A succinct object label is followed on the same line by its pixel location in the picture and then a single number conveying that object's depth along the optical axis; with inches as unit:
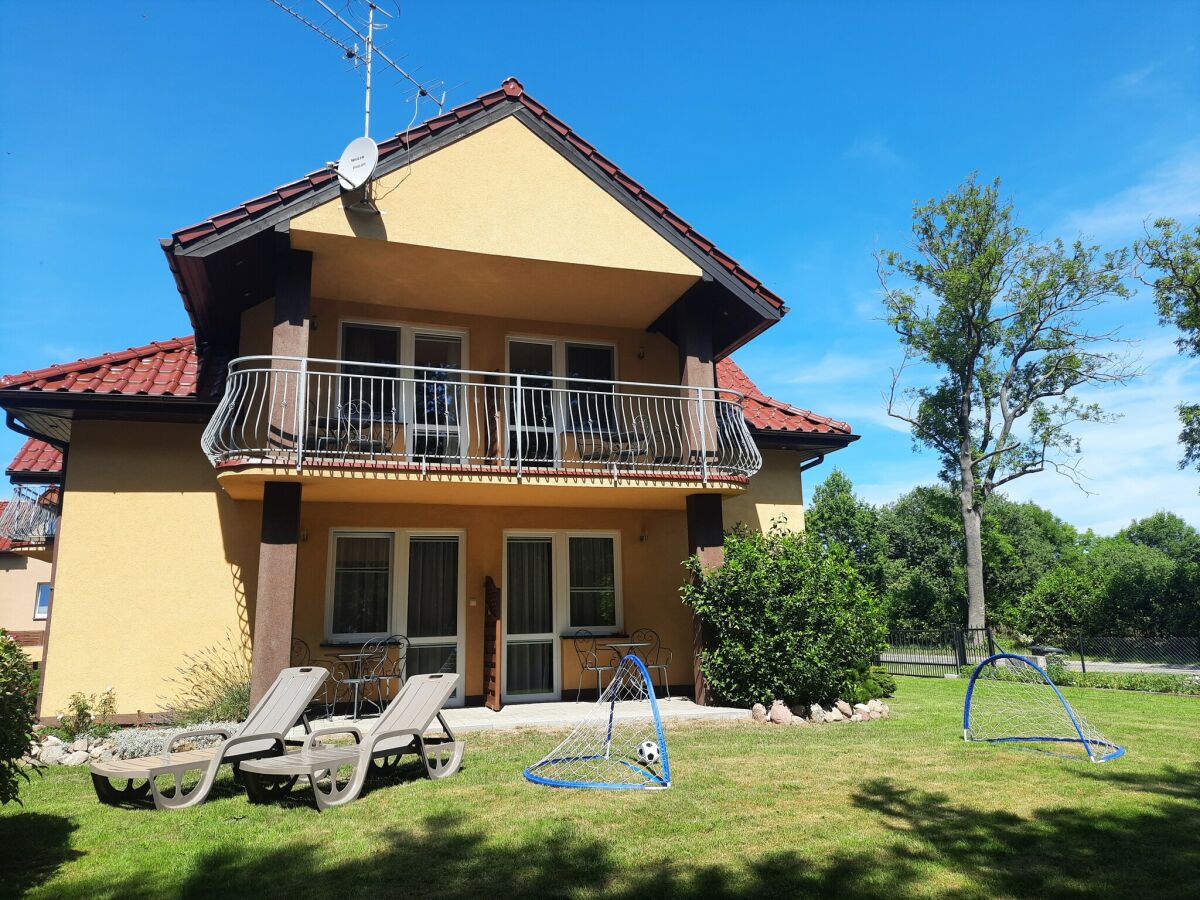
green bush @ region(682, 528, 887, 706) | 381.1
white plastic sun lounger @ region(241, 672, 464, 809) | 231.1
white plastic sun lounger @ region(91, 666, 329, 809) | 229.0
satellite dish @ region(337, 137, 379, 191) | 362.0
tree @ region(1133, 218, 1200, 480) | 986.1
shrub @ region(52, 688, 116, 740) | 349.7
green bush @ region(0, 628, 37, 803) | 181.5
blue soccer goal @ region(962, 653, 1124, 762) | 291.3
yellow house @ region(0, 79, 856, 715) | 370.0
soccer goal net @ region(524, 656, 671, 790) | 251.1
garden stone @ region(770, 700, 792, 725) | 368.2
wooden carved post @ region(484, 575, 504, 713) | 410.6
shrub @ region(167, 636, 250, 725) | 358.3
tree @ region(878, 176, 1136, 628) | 1062.4
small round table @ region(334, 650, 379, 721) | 401.7
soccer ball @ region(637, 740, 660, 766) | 271.9
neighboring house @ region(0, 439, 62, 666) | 439.5
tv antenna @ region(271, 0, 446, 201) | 394.9
